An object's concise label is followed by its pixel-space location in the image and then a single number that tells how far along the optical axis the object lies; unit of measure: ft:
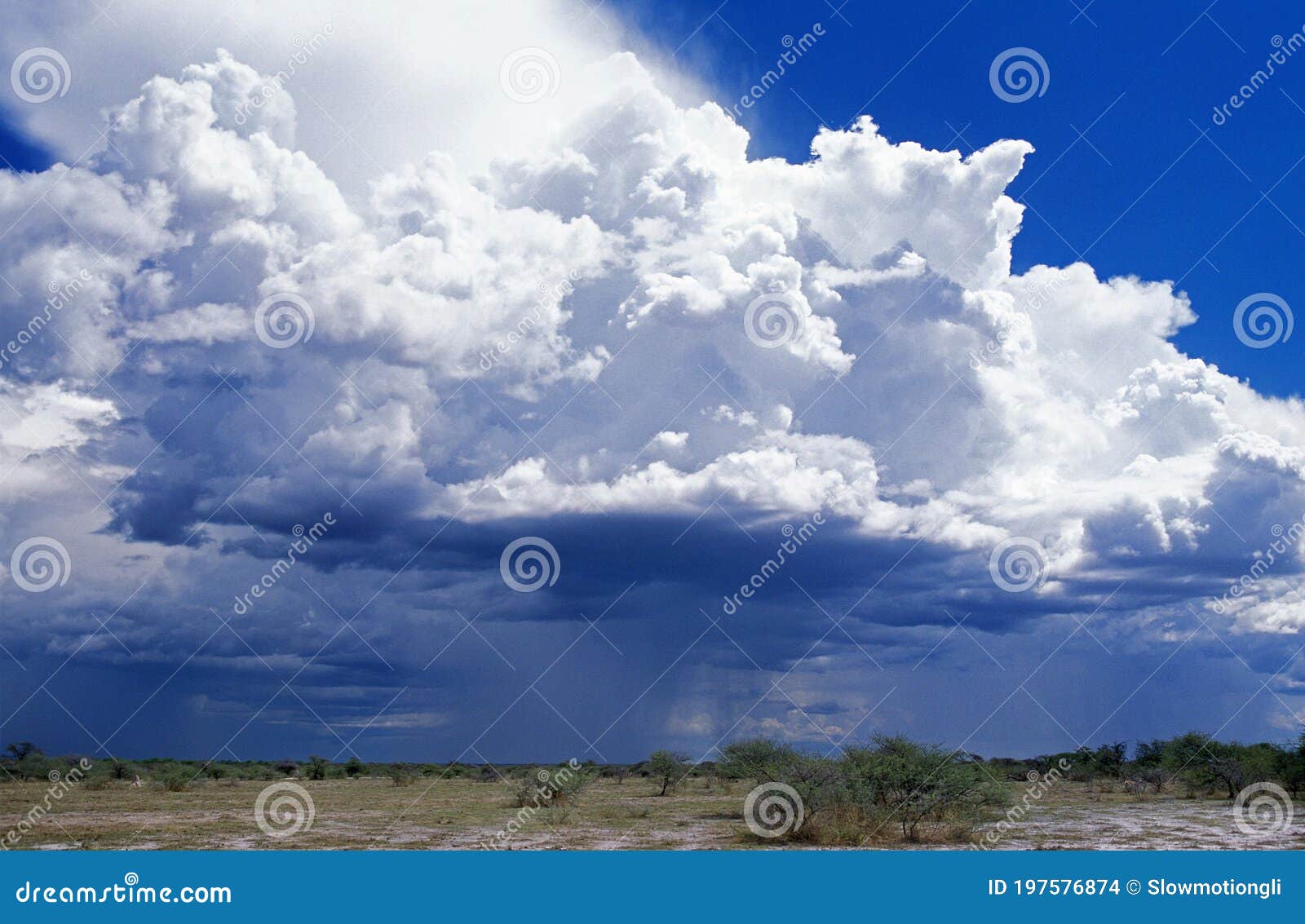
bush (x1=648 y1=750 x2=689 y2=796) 225.56
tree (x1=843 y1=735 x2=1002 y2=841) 125.08
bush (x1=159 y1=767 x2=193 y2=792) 220.43
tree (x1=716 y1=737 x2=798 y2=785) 145.69
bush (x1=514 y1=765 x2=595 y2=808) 166.50
